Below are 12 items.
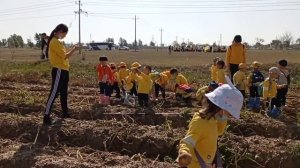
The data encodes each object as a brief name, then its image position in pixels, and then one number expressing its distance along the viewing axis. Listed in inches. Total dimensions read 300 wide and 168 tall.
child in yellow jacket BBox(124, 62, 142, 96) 445.4
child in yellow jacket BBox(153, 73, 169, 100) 460.1
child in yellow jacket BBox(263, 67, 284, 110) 384.5
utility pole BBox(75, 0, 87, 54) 2134.8
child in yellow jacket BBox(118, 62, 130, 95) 472.1
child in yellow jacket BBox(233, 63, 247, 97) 414.9
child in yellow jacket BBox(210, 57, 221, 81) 456.4
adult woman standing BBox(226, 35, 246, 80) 444.1
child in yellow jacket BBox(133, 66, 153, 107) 408.5
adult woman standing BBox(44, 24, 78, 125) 306.1
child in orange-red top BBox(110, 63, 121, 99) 459.8
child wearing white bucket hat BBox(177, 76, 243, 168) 139.9
